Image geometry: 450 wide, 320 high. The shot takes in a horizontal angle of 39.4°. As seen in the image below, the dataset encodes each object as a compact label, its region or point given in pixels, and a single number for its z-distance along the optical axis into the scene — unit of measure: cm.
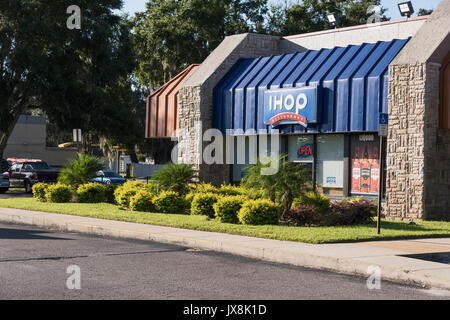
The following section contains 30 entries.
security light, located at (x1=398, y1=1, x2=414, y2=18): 2328
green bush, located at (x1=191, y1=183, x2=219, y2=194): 2041
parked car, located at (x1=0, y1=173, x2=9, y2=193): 3444
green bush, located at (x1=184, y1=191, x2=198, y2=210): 1988
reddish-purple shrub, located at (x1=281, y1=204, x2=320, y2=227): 1637
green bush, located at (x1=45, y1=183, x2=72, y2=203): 2375
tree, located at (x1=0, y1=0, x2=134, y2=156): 3553
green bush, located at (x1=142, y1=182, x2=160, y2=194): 2104
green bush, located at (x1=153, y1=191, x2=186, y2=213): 1978
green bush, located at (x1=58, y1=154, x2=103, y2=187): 2491
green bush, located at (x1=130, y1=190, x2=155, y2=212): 2019
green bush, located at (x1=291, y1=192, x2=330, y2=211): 1706
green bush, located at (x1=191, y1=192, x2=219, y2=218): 1867
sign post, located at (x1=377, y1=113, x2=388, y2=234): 1420
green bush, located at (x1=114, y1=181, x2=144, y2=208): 2109
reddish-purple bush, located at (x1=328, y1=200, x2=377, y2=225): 1664
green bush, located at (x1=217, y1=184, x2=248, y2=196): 2019
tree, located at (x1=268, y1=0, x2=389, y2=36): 5225
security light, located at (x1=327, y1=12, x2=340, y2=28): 2578
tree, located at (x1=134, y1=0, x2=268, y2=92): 4688
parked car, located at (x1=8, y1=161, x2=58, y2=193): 3441
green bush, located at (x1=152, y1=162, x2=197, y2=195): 2100
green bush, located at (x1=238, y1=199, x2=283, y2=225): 1625
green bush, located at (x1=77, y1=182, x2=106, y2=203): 2362
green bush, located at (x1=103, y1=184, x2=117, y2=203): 2418
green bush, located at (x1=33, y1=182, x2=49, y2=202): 2450
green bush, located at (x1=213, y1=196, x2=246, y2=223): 1691
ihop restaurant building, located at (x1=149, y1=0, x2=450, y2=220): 1845
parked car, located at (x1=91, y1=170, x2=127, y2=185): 3451
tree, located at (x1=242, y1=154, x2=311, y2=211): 1684
